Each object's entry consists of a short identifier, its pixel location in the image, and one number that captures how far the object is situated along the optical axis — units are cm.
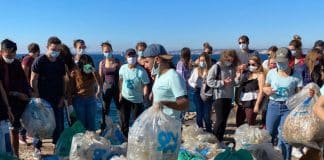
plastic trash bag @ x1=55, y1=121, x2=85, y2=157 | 566
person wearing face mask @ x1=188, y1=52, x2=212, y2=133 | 855
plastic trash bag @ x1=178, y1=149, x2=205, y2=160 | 476
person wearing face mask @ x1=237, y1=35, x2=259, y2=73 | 848
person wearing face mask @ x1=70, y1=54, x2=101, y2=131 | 738
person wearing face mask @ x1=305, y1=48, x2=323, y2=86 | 730
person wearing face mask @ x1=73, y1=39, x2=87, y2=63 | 775
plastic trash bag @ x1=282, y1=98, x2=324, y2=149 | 480
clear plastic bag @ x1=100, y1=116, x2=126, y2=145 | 636
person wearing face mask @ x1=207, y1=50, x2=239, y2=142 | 760
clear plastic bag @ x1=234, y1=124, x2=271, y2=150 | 577
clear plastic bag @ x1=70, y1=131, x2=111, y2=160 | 516
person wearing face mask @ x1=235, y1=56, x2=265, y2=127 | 792
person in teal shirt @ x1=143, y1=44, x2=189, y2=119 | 427
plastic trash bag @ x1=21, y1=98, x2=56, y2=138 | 630
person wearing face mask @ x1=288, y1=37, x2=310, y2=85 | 721
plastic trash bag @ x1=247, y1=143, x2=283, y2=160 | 522
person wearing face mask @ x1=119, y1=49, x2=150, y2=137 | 780
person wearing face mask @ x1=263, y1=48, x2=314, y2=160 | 607
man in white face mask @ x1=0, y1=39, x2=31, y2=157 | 597
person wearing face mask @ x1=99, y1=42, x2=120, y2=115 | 831
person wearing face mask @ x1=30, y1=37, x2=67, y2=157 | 656
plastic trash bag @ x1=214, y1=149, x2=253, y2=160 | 449
